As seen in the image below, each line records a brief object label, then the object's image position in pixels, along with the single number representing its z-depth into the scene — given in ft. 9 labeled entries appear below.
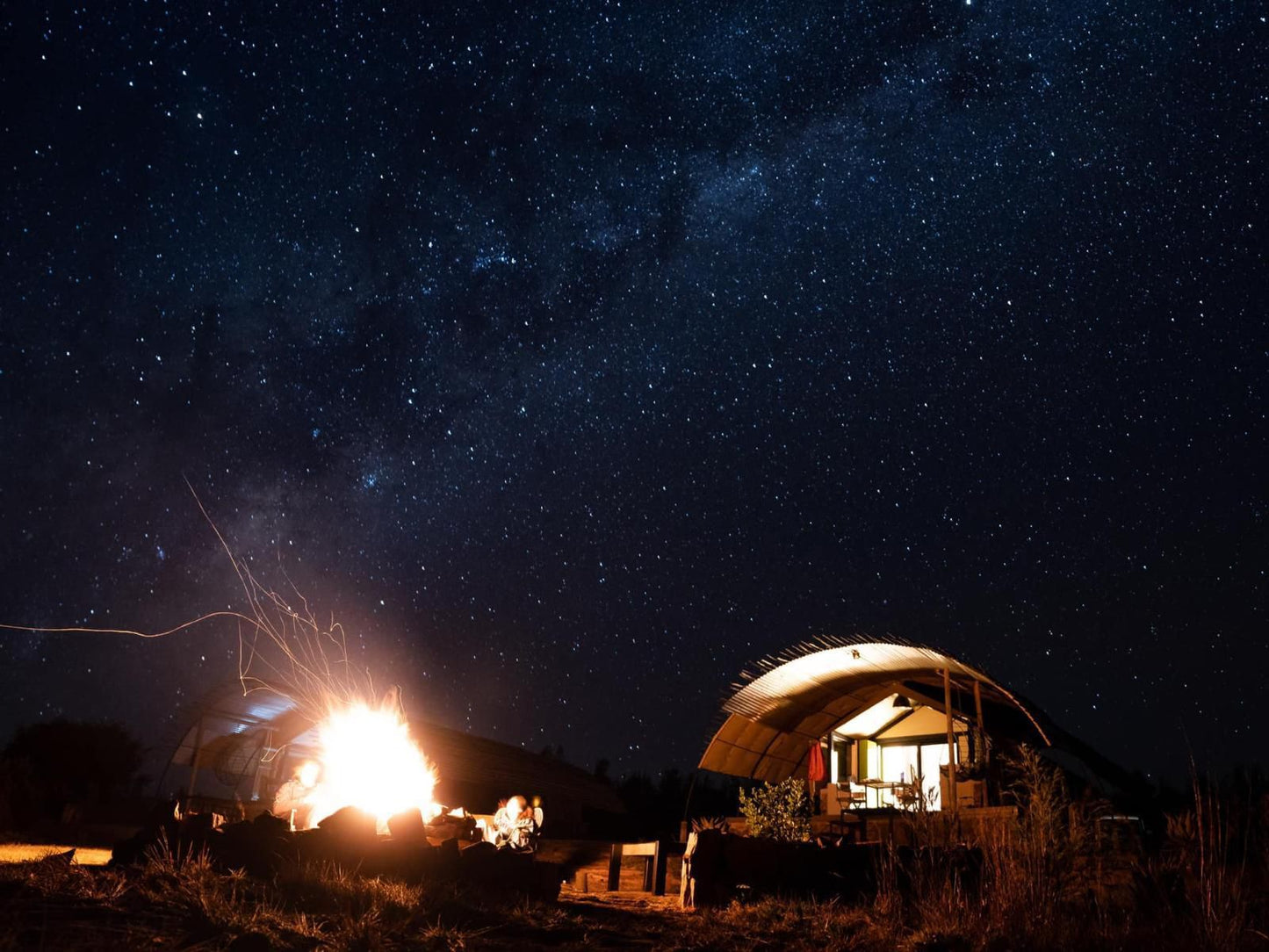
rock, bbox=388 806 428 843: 35.45
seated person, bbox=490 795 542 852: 48.29
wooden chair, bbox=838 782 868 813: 66.03
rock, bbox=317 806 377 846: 33.40
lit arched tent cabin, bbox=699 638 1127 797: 65.21
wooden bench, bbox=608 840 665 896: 44.86
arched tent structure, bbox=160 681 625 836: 78.38
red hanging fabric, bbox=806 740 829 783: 75.15
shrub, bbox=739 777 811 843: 58.90
